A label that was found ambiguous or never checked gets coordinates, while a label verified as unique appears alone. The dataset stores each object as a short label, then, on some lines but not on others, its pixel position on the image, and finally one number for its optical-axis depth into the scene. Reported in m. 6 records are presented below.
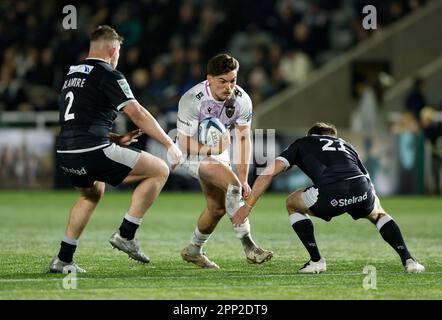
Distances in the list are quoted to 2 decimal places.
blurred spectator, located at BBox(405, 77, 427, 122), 42.84
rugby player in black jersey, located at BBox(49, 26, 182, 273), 18.08
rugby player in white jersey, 19.20
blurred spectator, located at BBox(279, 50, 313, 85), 46.82
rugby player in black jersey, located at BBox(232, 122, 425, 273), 18.31
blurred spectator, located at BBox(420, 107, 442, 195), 42.25
